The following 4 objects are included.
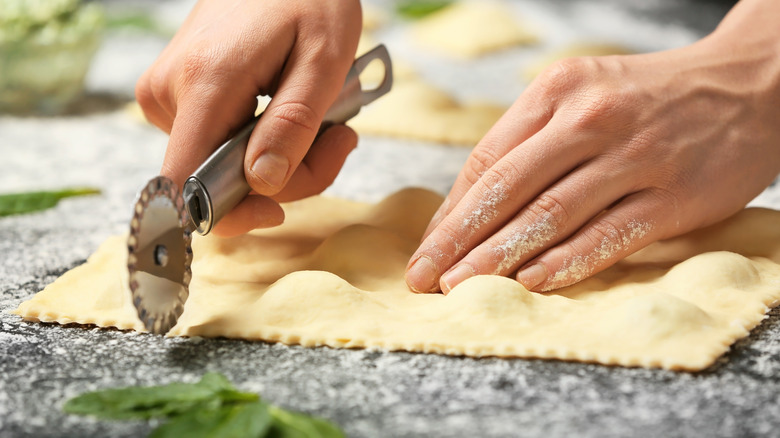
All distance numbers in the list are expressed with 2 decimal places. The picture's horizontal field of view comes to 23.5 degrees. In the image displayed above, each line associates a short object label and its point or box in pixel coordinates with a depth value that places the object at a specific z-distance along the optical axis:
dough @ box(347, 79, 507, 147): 0.84
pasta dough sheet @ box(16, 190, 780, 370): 0.56
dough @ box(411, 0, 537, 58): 1.24
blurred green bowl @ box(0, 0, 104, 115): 0.87
